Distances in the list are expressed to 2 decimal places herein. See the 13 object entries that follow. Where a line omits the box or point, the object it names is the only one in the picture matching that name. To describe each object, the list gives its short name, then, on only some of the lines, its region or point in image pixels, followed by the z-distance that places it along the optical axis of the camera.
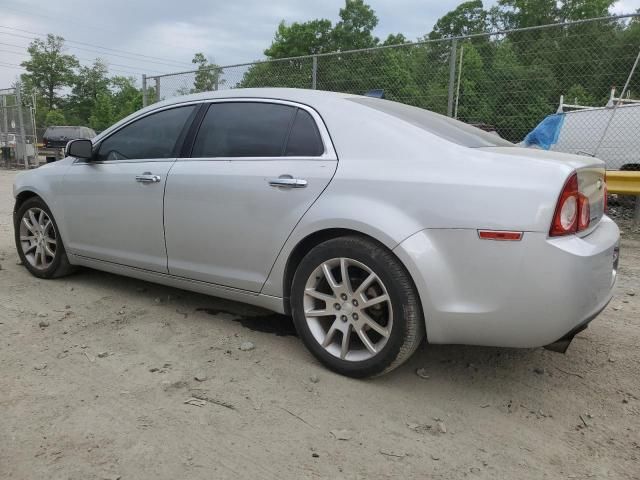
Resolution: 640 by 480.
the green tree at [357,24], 50.88
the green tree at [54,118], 54.75
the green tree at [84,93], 62.28
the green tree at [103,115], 53.19
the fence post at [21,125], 18.84
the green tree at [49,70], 60.38
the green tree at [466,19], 64.31
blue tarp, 7.55
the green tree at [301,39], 47.22
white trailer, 8.52
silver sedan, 2.41
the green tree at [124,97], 53.44
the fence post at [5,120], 19.89
